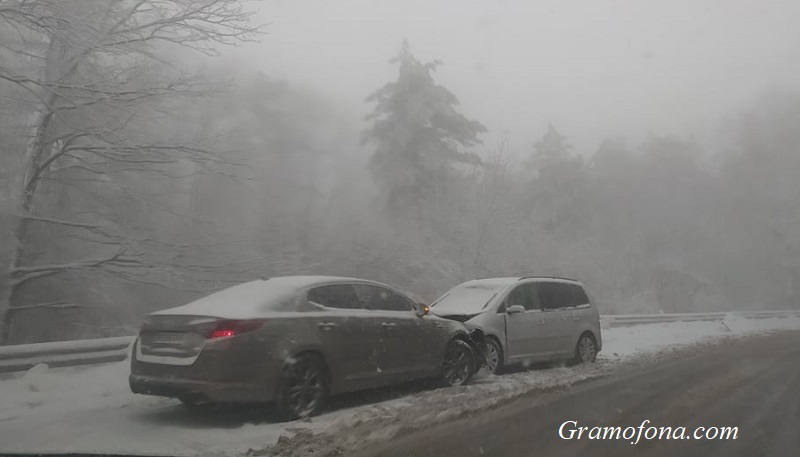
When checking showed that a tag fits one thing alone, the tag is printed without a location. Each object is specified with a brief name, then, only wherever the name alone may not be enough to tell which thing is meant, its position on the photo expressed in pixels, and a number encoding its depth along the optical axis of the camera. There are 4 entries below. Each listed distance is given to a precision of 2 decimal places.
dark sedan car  5.68
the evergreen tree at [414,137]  30.78
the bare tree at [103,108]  13.04
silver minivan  9.62
